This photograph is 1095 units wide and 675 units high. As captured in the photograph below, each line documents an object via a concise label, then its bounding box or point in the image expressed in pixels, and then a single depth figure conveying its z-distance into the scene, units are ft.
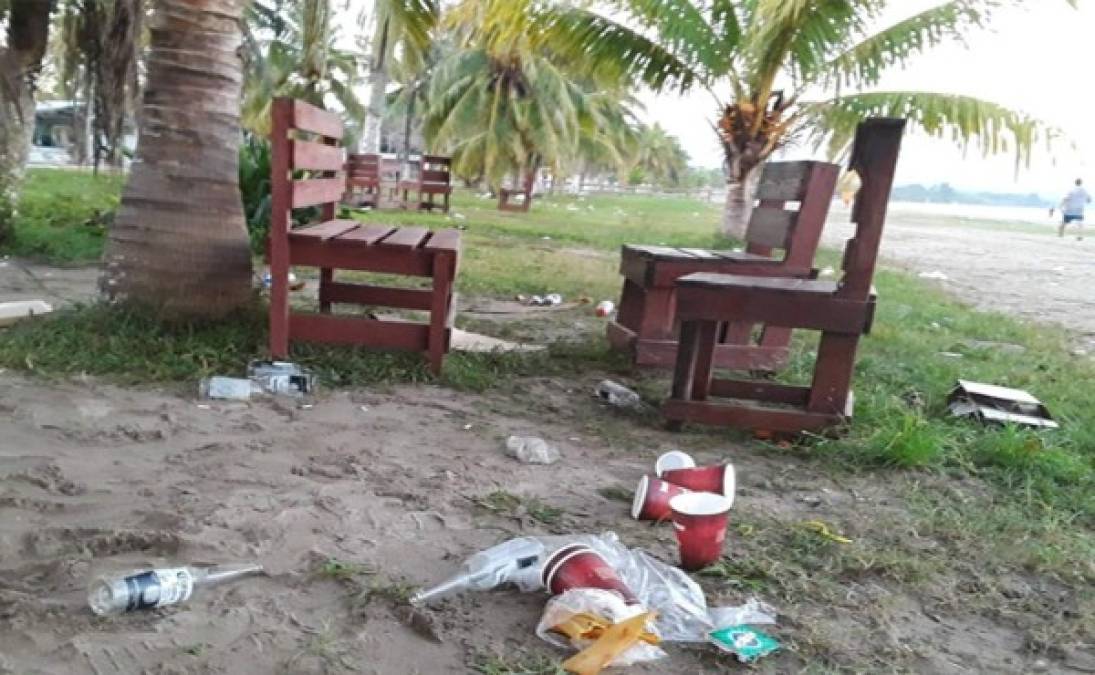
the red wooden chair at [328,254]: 12.37
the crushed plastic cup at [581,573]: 6.66
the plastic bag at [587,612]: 6.22
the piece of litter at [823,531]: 8.60
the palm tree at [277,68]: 82.64
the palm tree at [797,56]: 29.94
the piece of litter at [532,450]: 10.33
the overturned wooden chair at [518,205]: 66.69
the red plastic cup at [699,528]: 7.63
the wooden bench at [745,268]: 14.99
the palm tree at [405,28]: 17.76
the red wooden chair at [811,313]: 11.37
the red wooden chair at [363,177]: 55.98
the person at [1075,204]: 81.20
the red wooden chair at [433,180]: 56.90
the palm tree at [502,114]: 76.48
